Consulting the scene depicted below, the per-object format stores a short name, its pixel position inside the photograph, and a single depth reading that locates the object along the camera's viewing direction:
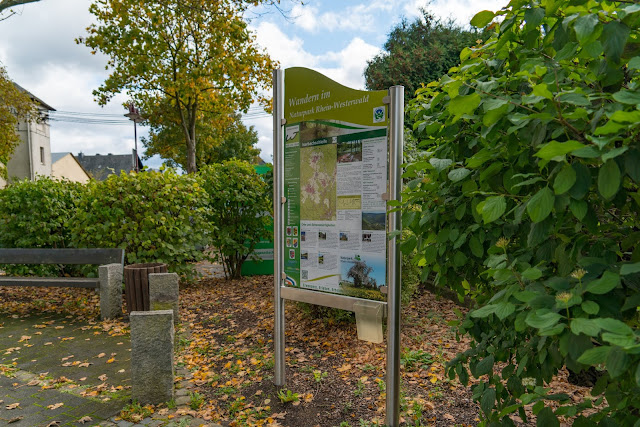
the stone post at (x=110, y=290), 6.27
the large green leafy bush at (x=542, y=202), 1.12
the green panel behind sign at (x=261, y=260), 9.41
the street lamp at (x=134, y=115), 20.66
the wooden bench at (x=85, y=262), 6.31
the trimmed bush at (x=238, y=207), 8.78
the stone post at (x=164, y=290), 5.96
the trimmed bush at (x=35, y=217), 8.56
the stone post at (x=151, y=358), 3.68
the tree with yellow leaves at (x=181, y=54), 14.59
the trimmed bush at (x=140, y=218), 7.30
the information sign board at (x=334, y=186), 3.34
